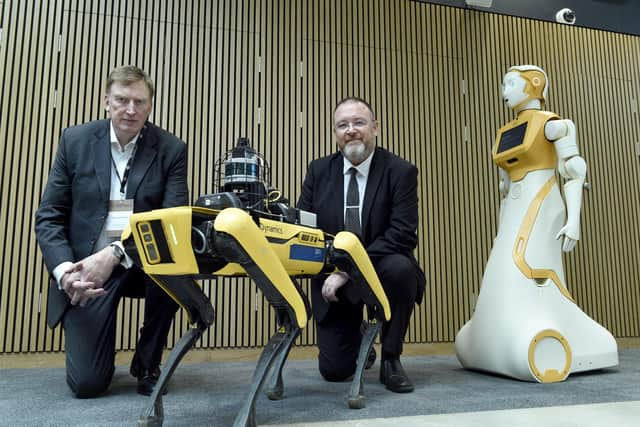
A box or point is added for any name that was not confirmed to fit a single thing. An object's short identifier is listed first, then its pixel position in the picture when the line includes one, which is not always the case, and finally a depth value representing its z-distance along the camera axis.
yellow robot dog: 1.22
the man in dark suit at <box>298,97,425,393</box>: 2.13
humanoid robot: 2.36
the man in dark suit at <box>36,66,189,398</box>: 1.98
